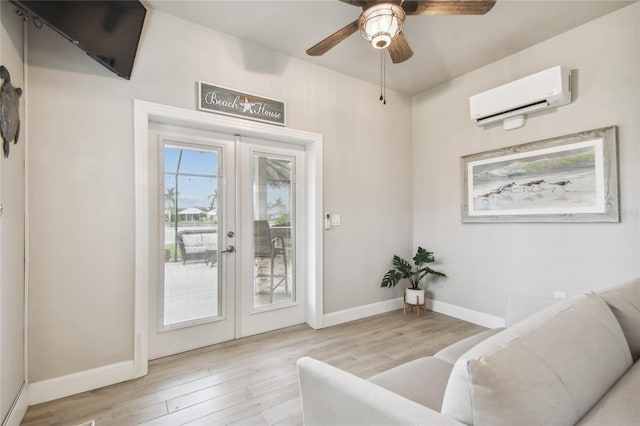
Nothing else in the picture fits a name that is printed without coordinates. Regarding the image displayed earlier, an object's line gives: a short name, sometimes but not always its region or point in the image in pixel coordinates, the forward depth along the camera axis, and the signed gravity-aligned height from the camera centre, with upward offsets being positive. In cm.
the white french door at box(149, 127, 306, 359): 256 -22
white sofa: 68 -45
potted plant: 358 -74
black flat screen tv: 163 +120
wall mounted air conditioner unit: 259 +114
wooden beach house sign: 259 +107
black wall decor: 153 +60
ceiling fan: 179 +129
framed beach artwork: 247 +33
